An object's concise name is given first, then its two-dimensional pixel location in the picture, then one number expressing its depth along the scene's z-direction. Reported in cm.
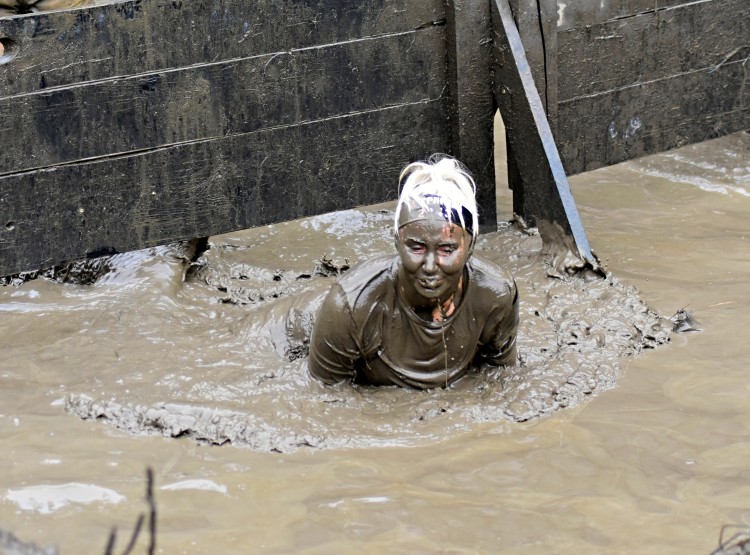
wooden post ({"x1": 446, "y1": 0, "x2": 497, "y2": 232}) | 547
